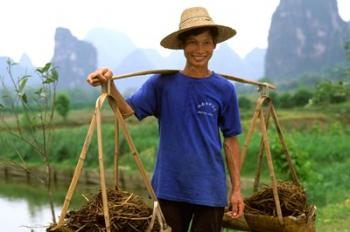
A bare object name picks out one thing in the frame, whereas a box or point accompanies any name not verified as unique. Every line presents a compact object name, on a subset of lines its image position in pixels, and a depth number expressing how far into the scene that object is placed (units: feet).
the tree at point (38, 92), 8.80
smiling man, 6.17
